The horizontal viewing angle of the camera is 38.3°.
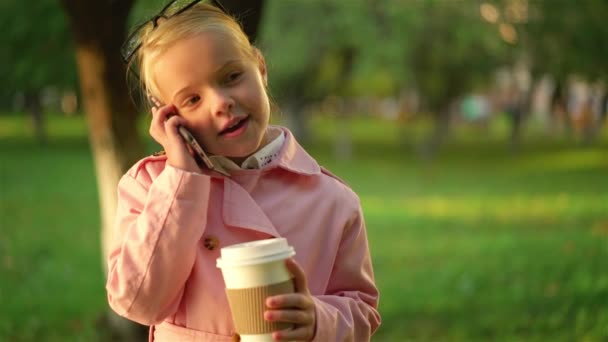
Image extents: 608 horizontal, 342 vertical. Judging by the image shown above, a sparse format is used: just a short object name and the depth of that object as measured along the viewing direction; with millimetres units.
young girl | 1840
